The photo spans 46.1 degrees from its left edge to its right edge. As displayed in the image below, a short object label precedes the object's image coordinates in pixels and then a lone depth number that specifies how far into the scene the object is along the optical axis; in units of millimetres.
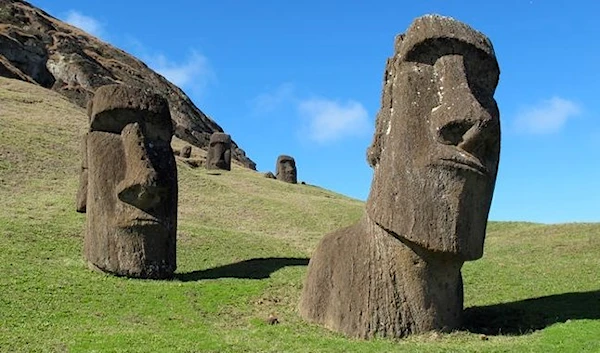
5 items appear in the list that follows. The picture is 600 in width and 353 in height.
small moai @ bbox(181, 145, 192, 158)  51812
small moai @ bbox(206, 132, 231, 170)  48178
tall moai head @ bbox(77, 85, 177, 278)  16047
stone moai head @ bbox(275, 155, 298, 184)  52125
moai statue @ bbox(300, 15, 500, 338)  10328
